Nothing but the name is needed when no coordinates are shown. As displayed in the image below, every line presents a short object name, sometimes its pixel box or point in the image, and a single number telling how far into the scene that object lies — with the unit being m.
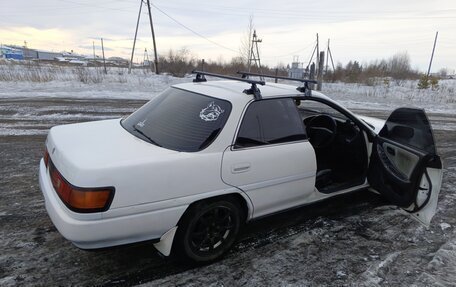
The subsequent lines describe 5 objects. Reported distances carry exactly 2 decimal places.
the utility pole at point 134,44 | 26.99
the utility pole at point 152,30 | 25.21
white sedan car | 2.46
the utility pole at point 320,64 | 17.81
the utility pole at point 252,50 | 28.20
